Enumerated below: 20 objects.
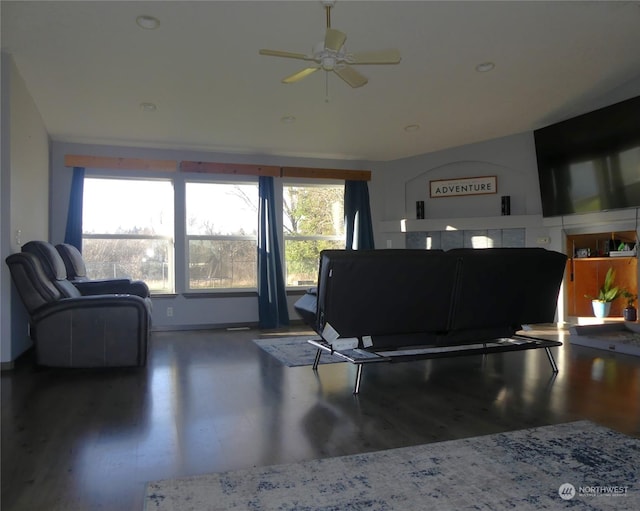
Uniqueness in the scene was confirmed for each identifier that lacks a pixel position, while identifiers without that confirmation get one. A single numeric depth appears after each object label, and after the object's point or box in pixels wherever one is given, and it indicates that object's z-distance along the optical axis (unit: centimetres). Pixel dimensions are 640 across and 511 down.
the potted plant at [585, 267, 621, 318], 586
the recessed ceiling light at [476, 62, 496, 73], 422
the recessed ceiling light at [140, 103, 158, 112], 490
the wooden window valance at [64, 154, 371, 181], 605
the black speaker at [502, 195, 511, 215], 643
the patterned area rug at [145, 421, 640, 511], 165
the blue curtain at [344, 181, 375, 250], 716
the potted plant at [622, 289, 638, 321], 554
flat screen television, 491
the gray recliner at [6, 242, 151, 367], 368
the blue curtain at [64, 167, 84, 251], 595
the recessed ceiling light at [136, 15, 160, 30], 327
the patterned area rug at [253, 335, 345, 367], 407
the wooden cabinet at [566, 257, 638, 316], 599
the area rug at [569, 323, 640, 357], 444
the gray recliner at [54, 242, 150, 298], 510
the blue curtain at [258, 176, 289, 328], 661
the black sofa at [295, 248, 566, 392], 304
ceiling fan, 301
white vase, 590
